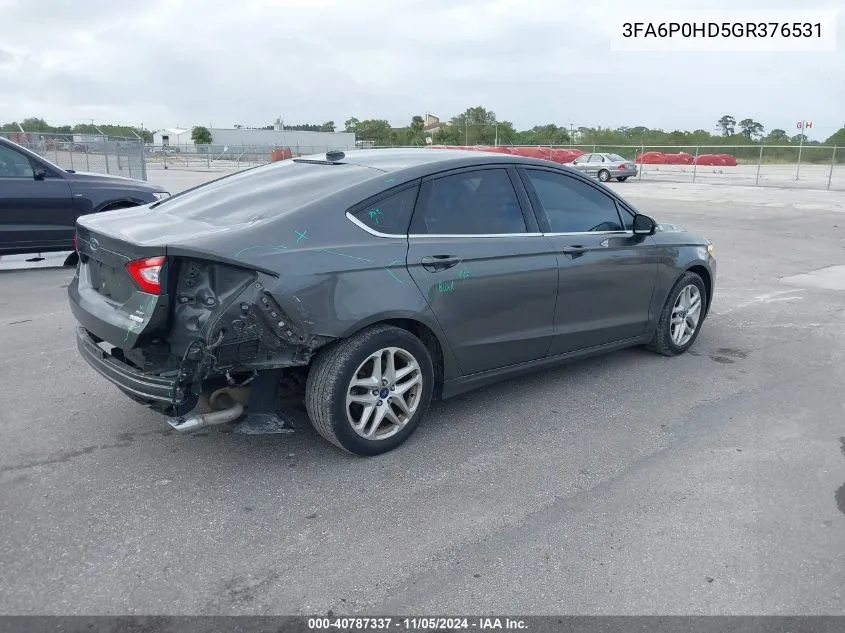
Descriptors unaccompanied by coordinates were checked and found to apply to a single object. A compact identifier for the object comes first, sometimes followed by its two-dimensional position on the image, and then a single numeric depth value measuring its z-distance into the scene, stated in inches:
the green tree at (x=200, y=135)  2989.2
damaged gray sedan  133.9
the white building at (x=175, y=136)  3245.6
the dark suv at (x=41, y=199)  342.3
